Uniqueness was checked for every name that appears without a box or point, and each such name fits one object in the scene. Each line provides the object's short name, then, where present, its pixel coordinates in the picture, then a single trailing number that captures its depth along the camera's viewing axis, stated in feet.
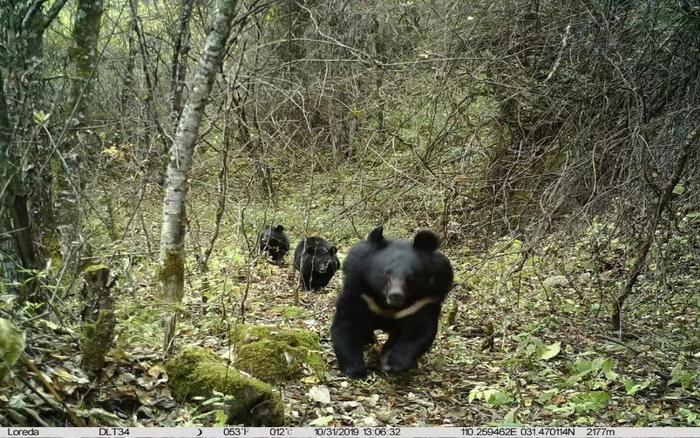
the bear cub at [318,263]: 30.58
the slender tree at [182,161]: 19.54
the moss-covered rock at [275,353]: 16.34
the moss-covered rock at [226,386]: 13.01
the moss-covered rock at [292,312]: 23.35
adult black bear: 17.81
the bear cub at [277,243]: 37.69
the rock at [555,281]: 26.94
